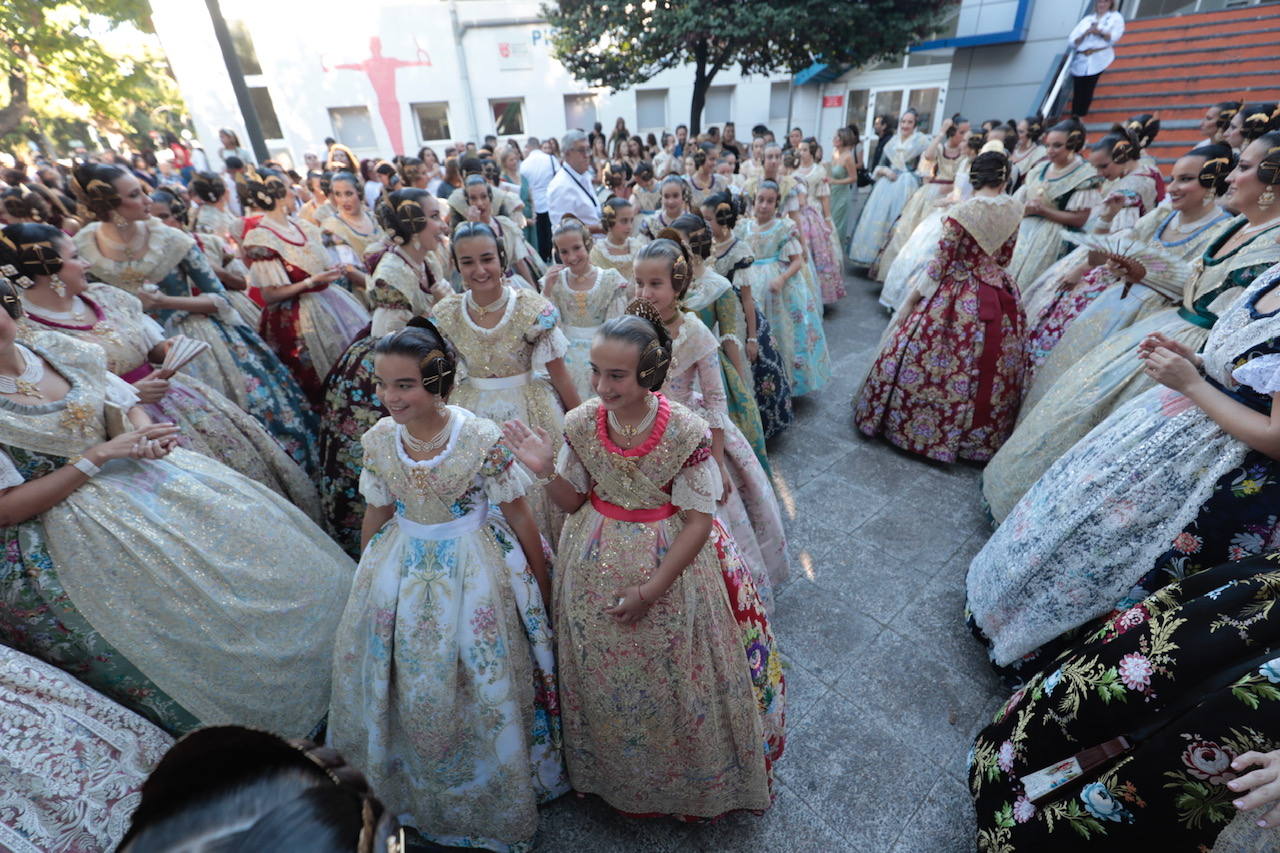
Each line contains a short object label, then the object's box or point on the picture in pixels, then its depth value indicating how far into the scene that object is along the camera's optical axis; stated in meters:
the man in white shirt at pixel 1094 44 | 10.33
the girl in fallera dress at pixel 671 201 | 4.86
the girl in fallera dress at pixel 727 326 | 3.56
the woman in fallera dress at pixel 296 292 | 4.12
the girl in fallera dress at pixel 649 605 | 1.82
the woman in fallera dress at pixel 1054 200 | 5.27
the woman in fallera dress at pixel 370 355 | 3.33
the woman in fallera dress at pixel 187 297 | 3.21
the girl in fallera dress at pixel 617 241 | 4.57
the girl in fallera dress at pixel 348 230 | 5.02
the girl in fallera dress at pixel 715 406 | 2.74
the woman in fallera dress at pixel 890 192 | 8.95
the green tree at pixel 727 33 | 11.82
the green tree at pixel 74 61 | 13.15
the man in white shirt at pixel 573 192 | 6.55
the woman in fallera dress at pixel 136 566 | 2.03
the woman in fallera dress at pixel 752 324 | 4.20
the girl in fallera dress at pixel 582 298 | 3.72
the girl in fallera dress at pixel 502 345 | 2.84
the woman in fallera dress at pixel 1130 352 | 2.57
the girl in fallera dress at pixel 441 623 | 1.94
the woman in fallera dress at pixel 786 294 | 5.30
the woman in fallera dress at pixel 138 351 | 2.48
